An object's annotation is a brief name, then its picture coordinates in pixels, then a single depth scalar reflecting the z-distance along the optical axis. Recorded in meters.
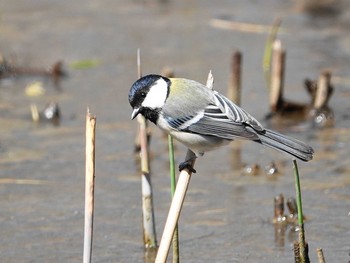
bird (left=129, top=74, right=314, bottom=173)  10.98
